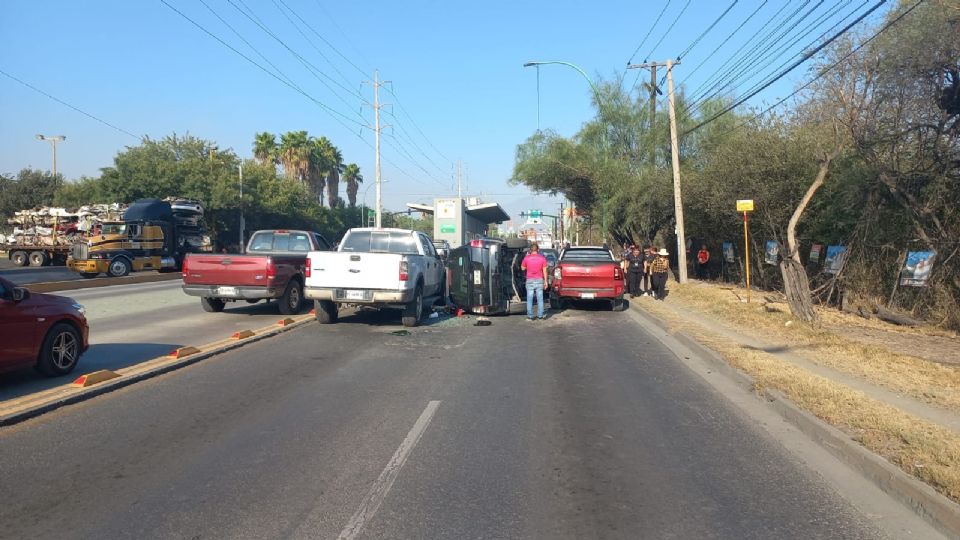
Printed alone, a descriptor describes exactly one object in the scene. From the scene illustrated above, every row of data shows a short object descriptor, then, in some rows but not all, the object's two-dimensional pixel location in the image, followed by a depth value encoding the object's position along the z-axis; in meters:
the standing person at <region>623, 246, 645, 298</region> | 21.72
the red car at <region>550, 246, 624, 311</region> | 17.52
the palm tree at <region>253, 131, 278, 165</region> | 64.44
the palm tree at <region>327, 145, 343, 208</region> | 72.81
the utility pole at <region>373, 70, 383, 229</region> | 45.88
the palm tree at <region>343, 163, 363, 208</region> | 82.62
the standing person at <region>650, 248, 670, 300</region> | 20.67
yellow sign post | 16.94
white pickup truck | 12.95
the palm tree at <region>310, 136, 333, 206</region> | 67.75
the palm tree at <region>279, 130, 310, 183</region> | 65.31
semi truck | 29.83
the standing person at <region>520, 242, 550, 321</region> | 15.18
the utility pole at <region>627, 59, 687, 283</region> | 22.94
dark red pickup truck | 14.14
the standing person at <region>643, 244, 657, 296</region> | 21.59
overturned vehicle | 15.55
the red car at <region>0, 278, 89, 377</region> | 7.47
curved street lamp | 24.83
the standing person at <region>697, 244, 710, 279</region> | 28.22
